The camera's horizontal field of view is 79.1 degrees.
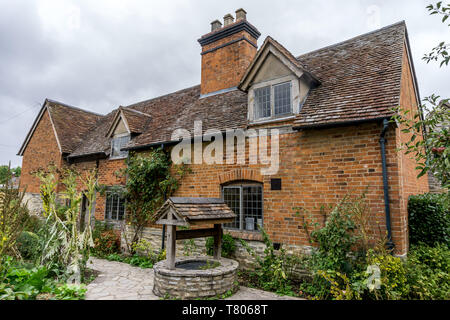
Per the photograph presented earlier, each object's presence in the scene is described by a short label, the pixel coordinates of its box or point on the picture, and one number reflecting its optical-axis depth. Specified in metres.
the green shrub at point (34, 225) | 12.06
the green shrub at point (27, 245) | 9.75
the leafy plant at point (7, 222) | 5.12
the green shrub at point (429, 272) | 5.29
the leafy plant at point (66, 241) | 7.30
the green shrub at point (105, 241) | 11.27
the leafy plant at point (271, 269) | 6.71
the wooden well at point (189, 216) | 6.20
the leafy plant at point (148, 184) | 10.18
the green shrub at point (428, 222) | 7.24
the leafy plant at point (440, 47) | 4.19
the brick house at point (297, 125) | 6.45
